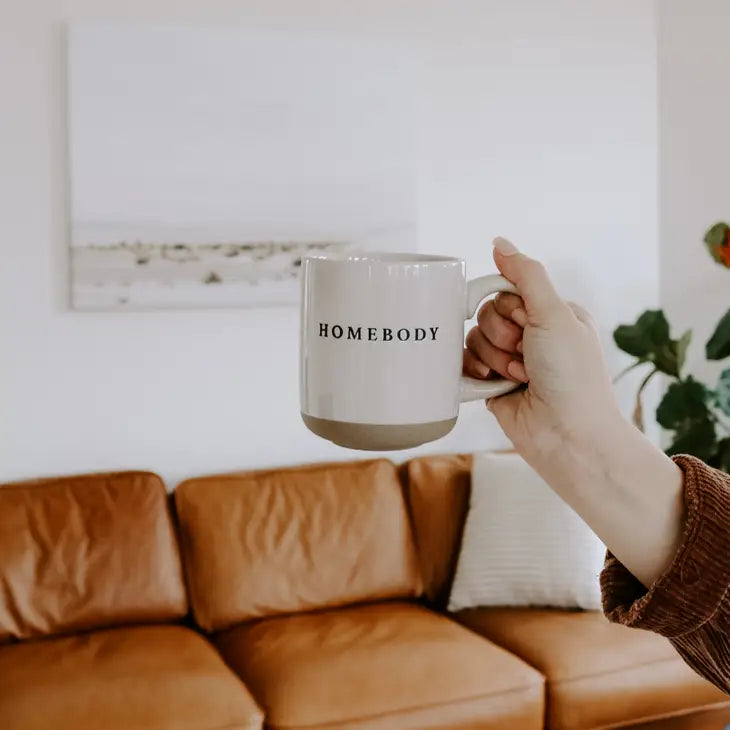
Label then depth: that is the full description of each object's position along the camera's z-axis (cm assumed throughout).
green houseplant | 286
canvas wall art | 271
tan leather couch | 214
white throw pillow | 264
